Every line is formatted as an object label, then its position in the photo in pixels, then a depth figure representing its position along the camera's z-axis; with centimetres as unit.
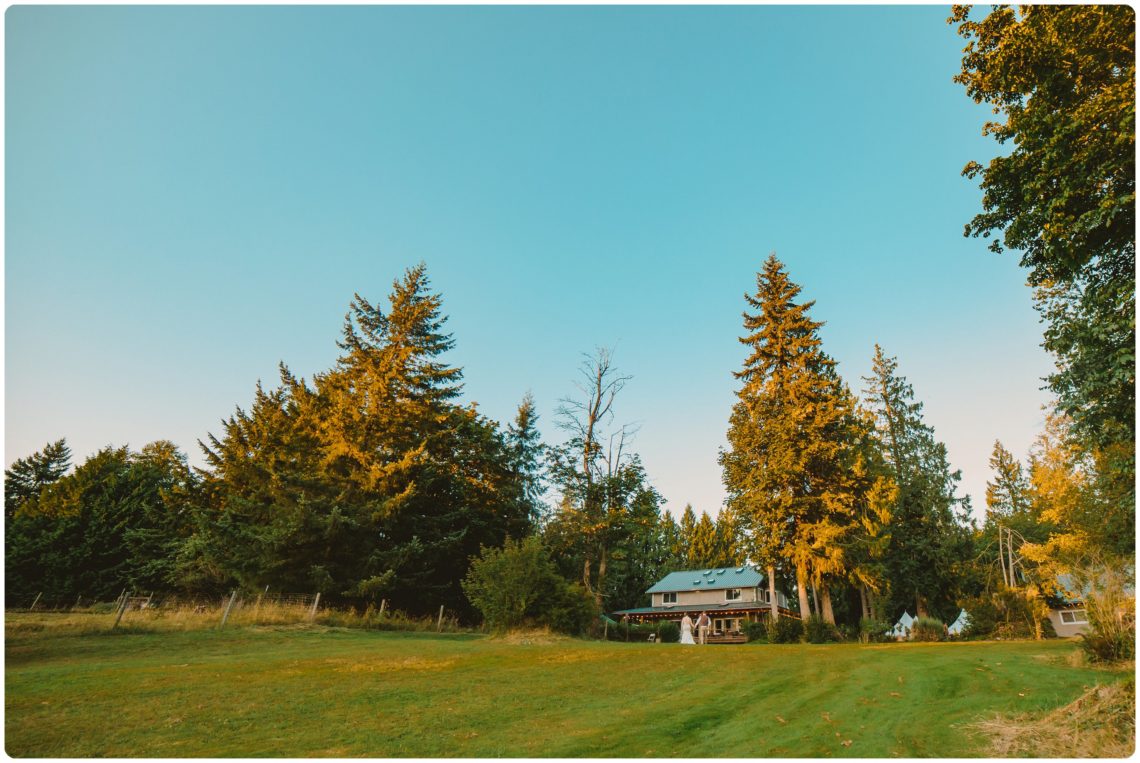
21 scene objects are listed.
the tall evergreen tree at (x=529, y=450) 4553
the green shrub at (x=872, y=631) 2736
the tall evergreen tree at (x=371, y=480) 2814
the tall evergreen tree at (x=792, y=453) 2923
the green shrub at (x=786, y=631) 2662
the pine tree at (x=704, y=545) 7494
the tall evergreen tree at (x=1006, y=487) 6106
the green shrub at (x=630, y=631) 3089
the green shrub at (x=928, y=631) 2875
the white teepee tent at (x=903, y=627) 3102
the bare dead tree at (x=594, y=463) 3231
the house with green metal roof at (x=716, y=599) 4434
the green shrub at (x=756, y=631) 3080
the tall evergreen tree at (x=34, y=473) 4656
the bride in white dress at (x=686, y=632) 3278
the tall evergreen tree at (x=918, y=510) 4147
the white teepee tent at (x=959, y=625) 3275
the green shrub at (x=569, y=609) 1988
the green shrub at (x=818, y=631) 2587
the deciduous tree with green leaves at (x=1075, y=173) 1067
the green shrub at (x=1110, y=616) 1041
